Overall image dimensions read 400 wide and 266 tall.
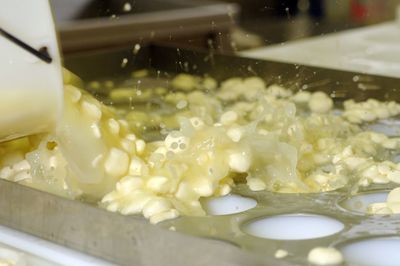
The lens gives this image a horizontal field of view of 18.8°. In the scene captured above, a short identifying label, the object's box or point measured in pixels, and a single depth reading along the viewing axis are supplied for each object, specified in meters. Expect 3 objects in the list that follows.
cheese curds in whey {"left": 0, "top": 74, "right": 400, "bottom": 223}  1.24
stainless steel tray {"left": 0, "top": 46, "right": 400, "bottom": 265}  1.03
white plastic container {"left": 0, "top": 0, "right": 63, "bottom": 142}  1.24
